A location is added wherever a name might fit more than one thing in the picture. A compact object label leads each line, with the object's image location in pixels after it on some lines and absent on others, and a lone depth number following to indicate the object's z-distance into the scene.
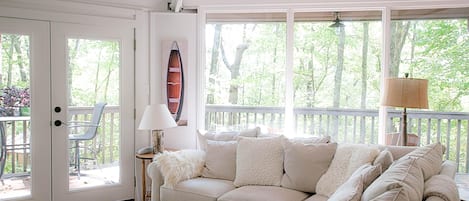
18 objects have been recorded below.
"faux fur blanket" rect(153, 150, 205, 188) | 3.58
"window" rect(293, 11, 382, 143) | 4.28
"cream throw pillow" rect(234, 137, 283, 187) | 3.50
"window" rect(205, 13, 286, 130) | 4.54
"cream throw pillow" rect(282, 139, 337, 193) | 3.30
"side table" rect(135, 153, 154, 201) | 4.18
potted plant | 3.80
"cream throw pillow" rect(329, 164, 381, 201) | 1.92
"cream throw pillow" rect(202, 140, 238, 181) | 3.72
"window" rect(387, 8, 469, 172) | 4.02
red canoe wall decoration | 4.68
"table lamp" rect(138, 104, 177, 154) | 4.09
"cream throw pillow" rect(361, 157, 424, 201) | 1.76
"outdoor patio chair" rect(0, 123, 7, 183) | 3.80
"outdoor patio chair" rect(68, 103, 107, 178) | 4.20
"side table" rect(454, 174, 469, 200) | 3.95
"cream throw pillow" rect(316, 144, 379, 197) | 3.09
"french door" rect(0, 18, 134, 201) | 3.91
